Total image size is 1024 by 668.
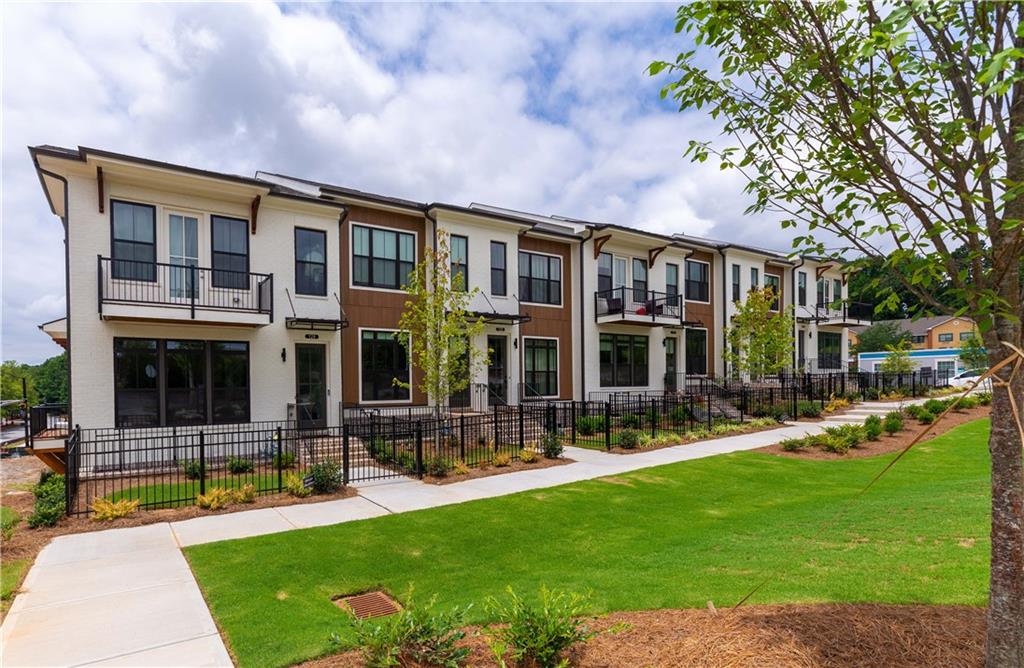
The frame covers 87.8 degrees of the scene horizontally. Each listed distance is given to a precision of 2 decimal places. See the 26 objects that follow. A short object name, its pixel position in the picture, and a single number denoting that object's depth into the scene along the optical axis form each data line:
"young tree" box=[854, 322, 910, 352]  60.44
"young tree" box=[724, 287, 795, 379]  24.02
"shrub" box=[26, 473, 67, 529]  8.52
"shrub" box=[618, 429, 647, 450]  15.41
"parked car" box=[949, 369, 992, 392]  36.31
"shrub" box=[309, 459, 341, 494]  10.42
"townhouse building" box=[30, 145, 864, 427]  13.19
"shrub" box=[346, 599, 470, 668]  3.56
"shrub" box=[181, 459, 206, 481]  11.40
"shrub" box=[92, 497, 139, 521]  8.73
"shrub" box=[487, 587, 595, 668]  3.51
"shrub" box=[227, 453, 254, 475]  12.41
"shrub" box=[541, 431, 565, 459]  14.02
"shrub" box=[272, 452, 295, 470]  12.57
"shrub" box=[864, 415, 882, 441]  16.41
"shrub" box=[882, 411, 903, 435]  17.00
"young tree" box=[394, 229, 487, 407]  14.74
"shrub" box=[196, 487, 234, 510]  9.41
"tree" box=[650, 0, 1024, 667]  3.08
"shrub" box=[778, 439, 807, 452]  14.99
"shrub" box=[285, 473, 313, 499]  10.23
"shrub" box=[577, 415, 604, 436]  17.91
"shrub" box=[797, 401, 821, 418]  21.64
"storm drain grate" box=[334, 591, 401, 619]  5.28
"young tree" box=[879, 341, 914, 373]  31.56
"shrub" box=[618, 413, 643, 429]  19.17
